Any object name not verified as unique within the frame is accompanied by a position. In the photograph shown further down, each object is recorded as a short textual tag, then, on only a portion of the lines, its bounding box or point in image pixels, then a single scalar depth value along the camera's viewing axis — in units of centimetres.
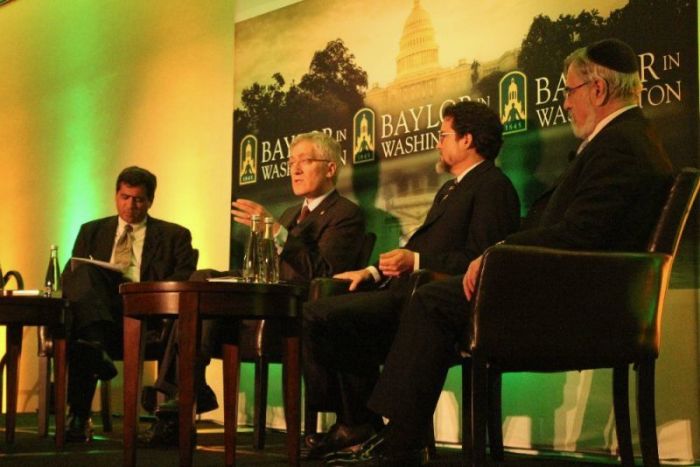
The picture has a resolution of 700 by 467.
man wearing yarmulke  283
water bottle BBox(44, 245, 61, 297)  420
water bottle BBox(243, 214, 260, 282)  316
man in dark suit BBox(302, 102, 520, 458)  357
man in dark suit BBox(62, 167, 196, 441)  430
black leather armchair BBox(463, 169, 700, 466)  269
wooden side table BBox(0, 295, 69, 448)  382
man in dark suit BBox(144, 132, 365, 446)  389
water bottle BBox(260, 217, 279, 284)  320
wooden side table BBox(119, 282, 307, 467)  285
